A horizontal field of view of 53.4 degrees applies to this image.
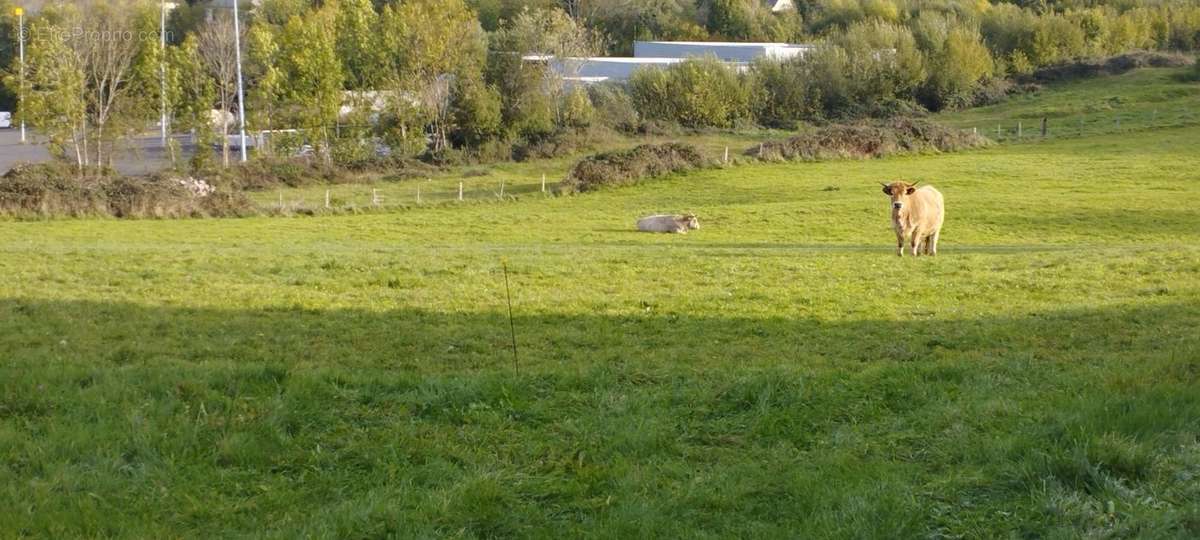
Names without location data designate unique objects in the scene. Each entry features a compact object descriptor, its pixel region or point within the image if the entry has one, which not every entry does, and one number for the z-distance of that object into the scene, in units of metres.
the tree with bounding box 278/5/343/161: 66.62
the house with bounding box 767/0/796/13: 120.31
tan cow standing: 26.16
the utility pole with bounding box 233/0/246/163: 65.00
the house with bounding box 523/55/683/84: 85.69
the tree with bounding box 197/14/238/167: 69.12
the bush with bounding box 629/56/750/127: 80.44
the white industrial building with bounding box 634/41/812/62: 94.38
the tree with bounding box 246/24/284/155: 66.38
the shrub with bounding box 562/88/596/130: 75.38
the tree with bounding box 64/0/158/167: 60.19
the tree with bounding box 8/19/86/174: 58.09
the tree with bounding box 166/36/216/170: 64.56
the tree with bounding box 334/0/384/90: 70.88
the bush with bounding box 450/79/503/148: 70.75
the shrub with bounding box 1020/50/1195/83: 93.44
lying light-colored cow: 36.44
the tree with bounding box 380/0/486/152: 69.75
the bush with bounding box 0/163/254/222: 43.06
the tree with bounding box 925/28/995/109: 88.06
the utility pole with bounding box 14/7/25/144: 58.75
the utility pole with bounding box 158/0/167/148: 64.62
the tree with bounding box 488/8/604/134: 74.00
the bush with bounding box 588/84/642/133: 77.31
